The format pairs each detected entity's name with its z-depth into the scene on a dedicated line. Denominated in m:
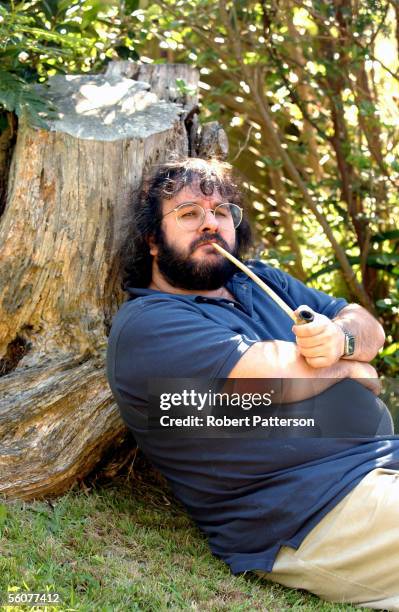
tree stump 3.26
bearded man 2.69
